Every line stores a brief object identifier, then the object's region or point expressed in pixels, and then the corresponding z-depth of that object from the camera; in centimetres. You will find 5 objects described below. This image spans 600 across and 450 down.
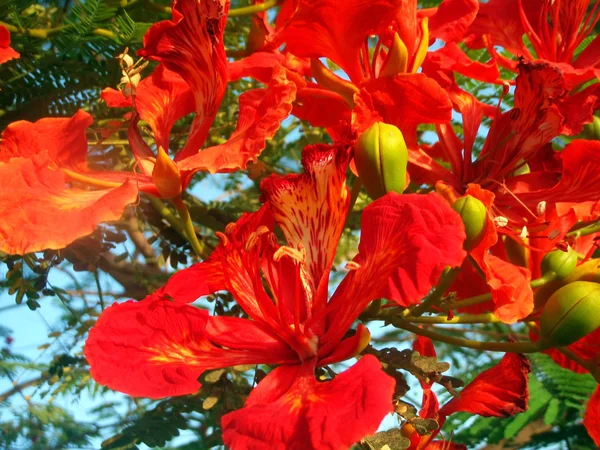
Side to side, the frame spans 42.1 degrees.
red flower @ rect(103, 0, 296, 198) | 23
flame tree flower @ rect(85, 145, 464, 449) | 20
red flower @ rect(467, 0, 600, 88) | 33
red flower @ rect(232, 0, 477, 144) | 26
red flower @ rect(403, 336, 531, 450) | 27
